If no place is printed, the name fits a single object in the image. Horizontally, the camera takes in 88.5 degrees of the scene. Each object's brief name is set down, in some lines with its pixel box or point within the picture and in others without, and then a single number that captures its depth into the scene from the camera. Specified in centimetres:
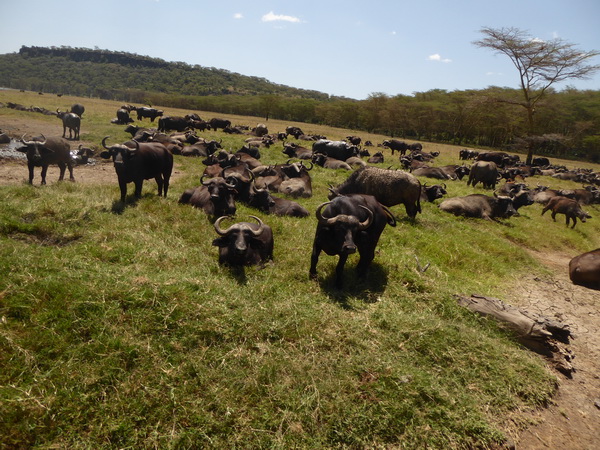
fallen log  505
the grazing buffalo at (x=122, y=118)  2950
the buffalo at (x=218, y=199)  854
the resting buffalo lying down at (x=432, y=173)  2166
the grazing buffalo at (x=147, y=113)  3794
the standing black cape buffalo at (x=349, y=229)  570
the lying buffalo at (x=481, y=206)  1329
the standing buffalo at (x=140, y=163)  908
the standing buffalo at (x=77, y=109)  2702
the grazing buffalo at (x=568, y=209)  1451
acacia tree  3356
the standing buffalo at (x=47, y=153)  1045
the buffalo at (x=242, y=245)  629
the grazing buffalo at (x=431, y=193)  1469
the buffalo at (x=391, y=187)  1138
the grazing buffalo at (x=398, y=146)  3781
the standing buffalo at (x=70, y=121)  2095
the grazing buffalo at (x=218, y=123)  4006
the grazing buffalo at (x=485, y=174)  1970
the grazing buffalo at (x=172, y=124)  3070
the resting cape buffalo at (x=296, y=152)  2331
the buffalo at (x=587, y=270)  788
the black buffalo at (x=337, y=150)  2428
